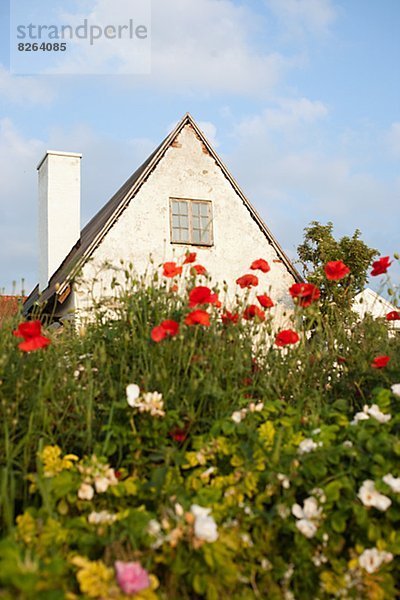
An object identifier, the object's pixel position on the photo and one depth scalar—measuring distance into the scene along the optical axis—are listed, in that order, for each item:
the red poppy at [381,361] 3.39
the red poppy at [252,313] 3.74
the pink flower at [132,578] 2.12
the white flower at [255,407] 3.12
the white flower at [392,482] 2.72
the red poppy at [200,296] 3.34
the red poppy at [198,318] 3.24
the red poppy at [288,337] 3.55
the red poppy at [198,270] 3.82
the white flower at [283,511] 2.72
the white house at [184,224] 12.20
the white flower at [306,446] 2.88
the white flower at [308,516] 2.71
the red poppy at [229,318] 3.71
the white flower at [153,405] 2.99
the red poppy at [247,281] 3.81
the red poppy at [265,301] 3.72
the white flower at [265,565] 2.70
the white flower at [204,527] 2.38
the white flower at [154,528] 2.51
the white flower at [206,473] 2.89
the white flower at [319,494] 2.74
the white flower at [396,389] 3.17
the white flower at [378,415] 3.04
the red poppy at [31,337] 3.11
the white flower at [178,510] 2.51
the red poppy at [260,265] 3.88
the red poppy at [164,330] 3.17
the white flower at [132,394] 3.00
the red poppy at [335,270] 3.96
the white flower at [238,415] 3.05
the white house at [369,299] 15.90
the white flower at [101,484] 2.78
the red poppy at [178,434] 3.09
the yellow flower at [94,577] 2.19
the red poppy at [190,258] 3.75
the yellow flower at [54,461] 2.88
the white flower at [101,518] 2.67
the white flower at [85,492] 2.78
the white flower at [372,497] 2.71
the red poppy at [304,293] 3.82
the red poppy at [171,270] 3.70
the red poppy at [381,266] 3.89
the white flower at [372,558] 2.71
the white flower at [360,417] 3.08
